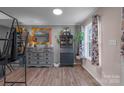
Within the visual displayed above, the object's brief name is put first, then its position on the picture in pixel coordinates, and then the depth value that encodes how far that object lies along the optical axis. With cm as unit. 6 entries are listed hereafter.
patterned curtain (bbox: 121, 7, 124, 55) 141
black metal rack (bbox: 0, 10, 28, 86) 83
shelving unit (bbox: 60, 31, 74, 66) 404
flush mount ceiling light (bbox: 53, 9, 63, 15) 259
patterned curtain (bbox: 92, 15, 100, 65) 228
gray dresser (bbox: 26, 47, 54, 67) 402
